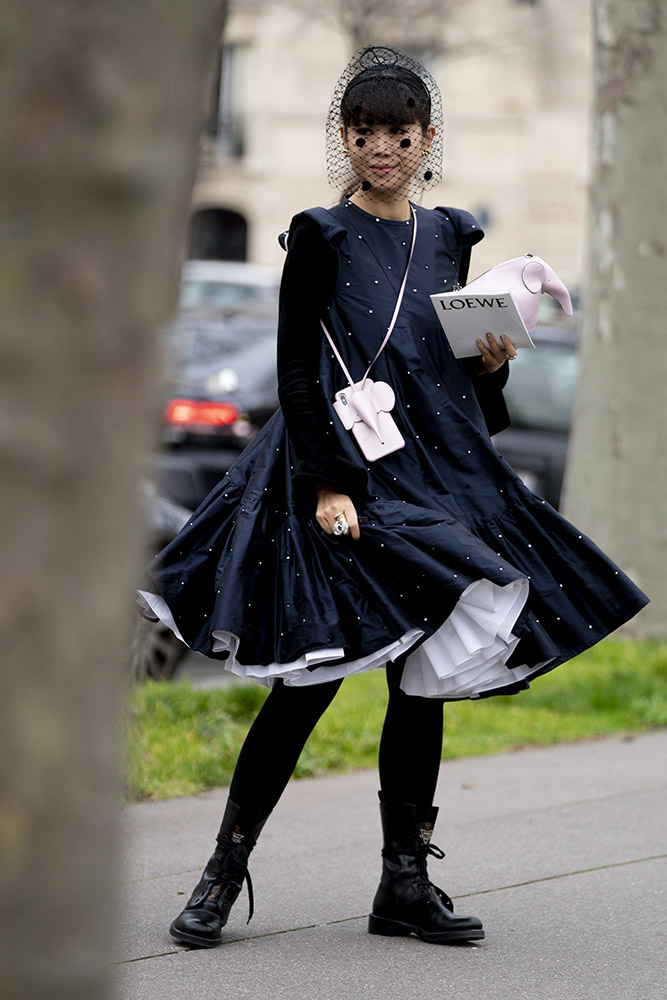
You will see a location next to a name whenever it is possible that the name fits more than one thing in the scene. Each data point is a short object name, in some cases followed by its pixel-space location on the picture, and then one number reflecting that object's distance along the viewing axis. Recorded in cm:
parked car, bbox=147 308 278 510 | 1630
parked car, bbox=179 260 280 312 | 3937
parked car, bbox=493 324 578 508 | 1748
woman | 618
